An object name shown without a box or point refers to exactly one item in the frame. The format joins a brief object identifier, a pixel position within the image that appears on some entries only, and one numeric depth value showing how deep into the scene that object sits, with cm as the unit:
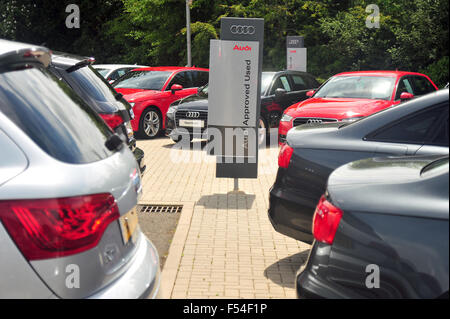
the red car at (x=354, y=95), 963
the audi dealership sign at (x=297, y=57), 1997
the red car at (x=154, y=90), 1362
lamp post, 2865
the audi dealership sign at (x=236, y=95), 756
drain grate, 711
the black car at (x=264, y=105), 1218
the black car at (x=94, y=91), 603
